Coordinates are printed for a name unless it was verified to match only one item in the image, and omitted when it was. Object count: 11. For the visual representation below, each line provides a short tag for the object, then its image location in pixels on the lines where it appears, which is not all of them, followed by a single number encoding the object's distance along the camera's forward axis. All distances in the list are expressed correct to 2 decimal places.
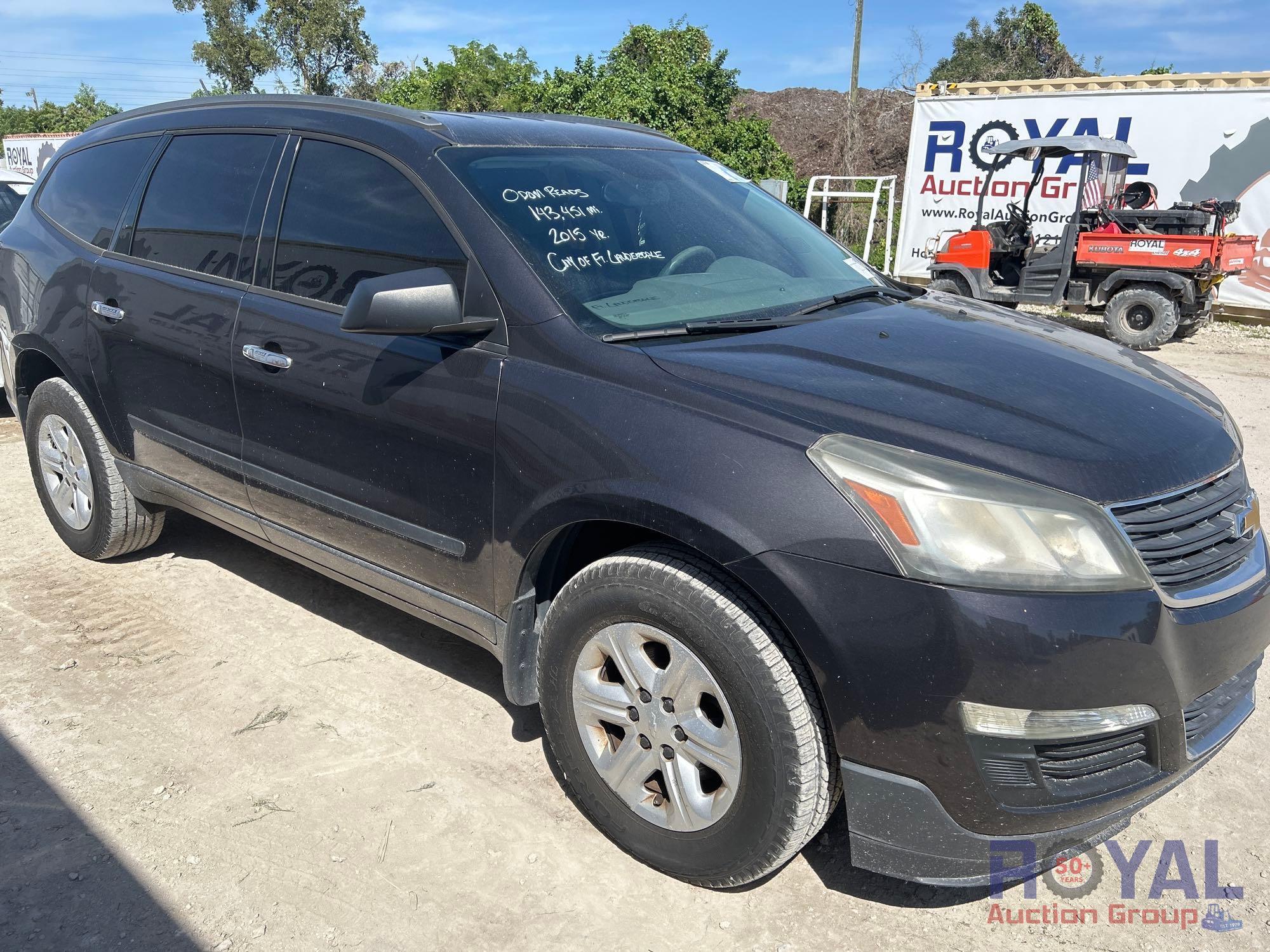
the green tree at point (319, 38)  35.09
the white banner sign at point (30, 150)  24.14
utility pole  25.50
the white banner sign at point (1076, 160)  13.73
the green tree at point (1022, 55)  32.94
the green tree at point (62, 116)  43.25
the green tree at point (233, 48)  35.72
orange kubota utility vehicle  11.48
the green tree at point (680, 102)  19.61
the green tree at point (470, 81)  24.28
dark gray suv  2.00
